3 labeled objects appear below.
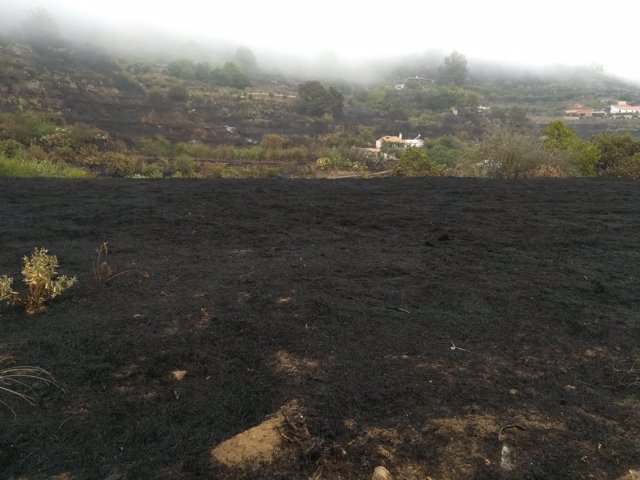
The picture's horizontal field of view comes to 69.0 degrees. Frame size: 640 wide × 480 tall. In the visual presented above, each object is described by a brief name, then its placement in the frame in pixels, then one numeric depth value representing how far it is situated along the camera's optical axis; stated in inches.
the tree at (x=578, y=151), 603.8
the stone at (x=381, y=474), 80.4
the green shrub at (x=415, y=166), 600.4
